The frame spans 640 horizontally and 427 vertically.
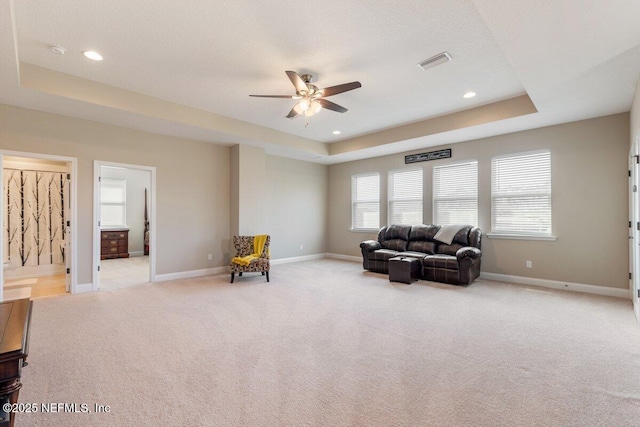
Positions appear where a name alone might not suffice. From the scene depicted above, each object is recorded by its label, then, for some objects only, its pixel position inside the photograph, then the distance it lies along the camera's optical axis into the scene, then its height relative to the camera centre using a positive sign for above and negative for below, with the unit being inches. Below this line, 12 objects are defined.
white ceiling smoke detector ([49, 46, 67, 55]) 125.4 +72.3
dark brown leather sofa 199.9 -27.8
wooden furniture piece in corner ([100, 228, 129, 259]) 331.9 -31.6
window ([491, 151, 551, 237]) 203.0 +15.5
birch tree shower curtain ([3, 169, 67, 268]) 223.1 -1.5
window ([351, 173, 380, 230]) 303.4 +15.3
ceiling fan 136.3 +60.6
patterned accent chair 214.4 -31.2
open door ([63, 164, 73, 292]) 182.5 -6.9
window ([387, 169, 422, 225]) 270.1 +17.7
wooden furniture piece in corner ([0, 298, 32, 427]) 51.0 -25.3
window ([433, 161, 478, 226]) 236.5 +18.4
